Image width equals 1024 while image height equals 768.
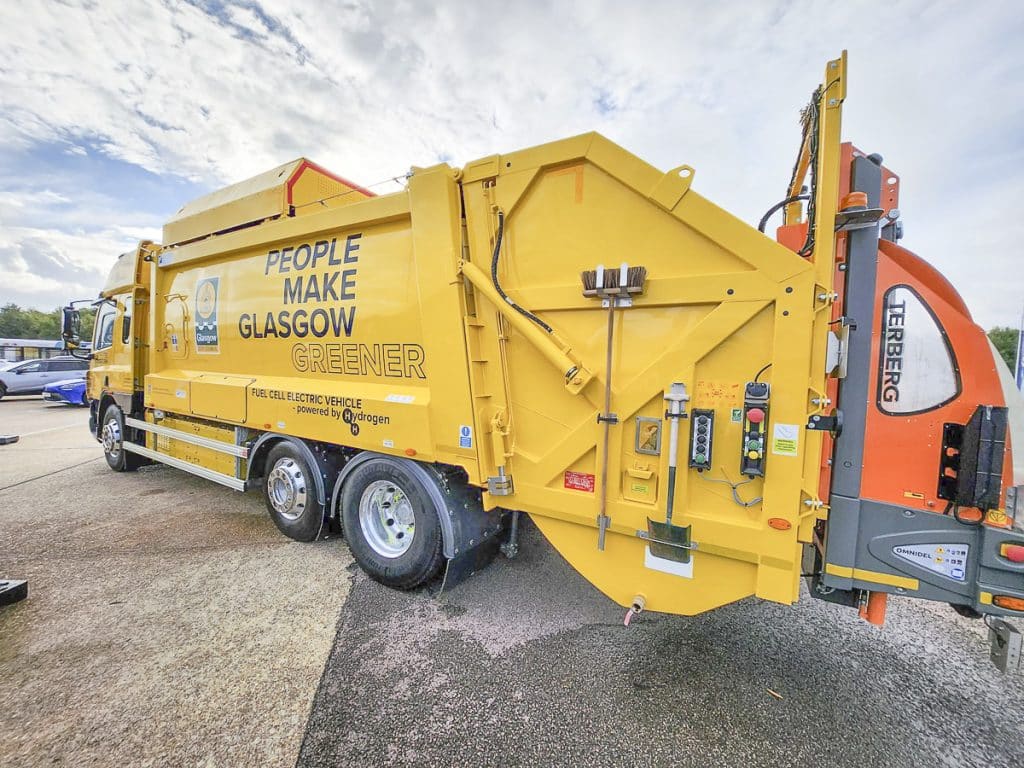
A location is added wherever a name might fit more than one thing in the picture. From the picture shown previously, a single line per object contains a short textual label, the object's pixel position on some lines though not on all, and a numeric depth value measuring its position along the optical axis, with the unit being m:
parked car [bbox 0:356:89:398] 17.23
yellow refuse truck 2.07
